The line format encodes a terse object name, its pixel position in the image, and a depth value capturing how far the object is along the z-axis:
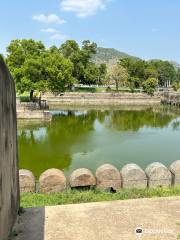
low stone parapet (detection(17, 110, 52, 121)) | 26.28
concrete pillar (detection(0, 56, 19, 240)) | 4.51
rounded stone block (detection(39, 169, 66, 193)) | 7.79
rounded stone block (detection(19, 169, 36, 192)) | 7.82
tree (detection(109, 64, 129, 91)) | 61.47
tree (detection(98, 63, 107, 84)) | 70.19
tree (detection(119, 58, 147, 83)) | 67.62
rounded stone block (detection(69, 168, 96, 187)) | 7.91
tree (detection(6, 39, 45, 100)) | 29.75
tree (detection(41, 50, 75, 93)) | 30.81
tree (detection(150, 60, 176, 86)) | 95.38
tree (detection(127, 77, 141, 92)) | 64.75
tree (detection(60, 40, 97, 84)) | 58.97
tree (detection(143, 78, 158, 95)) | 56.65
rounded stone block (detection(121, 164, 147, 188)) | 8.08
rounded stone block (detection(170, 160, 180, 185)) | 8.34
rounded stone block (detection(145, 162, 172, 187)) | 8.18
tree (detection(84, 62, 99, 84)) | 60.03
